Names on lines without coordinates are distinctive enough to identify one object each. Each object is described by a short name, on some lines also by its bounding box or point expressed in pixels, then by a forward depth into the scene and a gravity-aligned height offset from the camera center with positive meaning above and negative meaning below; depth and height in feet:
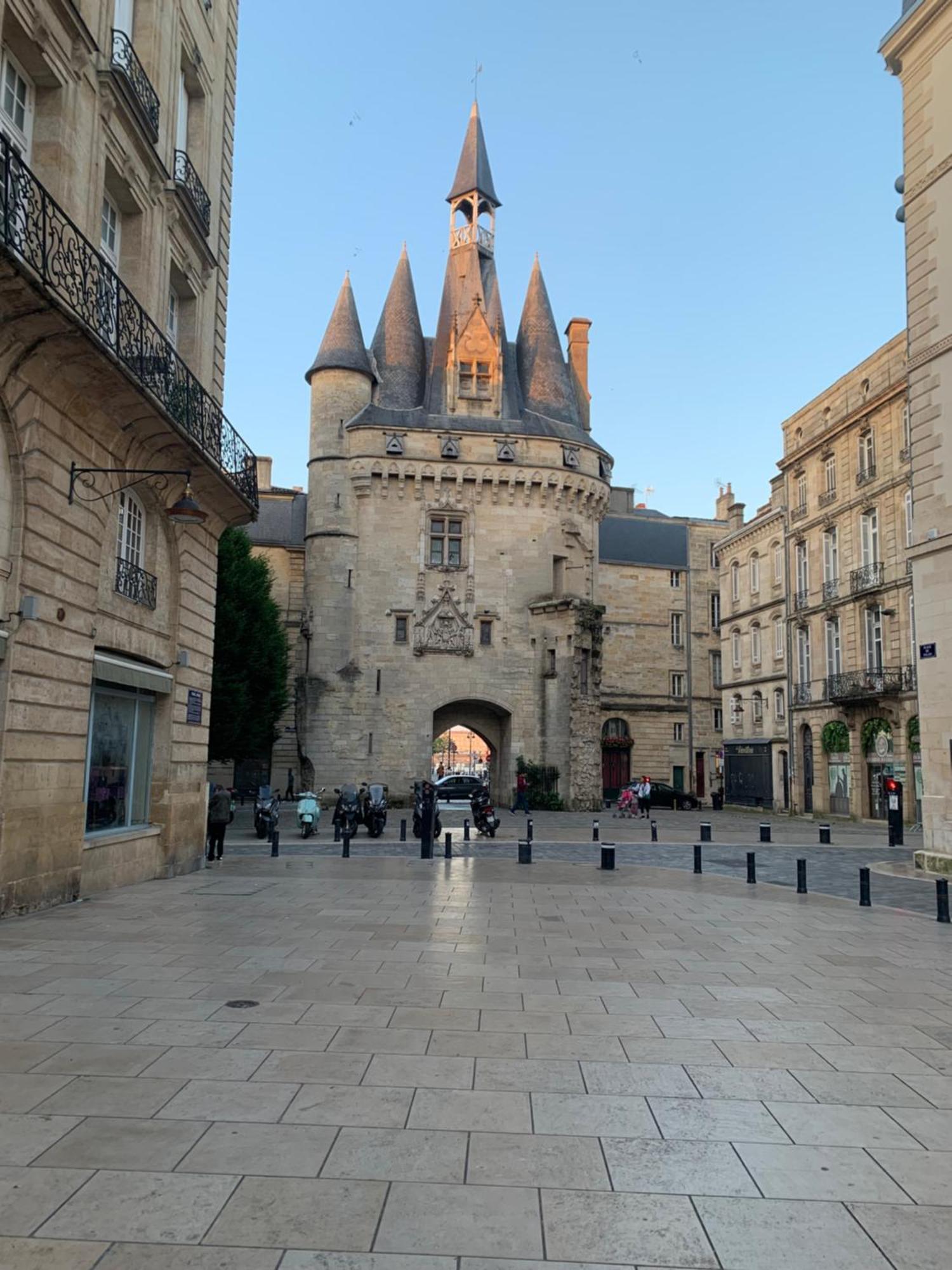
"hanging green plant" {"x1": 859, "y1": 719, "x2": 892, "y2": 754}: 96.17 +4.95
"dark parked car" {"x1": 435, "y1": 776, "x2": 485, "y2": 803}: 130.62 -2.07
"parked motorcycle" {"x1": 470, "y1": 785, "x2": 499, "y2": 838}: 75.05 -3.51
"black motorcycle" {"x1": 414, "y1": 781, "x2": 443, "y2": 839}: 59.41 -1.73
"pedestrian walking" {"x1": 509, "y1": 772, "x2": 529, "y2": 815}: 112.16 -2.33
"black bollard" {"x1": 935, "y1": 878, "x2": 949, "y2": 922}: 35.22 -4.38
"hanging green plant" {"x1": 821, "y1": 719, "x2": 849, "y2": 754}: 103.91 +4.48
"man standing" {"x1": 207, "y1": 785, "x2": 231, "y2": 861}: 53.21 -2.81
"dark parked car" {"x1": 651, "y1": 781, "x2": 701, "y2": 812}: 139.54 -3.21
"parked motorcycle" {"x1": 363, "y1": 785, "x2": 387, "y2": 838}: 73.41 -3.16
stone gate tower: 118.62 +26.27
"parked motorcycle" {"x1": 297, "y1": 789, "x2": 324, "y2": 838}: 72.79 -3.31
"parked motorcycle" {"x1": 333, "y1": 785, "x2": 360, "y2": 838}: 69.00 -2.81
